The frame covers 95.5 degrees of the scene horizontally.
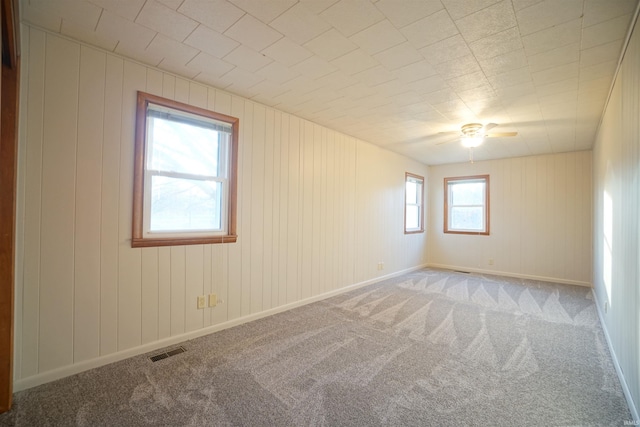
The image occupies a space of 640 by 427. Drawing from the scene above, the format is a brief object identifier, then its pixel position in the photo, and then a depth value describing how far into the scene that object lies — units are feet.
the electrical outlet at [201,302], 9.29
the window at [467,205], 19.95
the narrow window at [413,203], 19.62
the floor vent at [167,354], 7.87
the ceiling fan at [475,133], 12.19
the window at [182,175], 8.21
